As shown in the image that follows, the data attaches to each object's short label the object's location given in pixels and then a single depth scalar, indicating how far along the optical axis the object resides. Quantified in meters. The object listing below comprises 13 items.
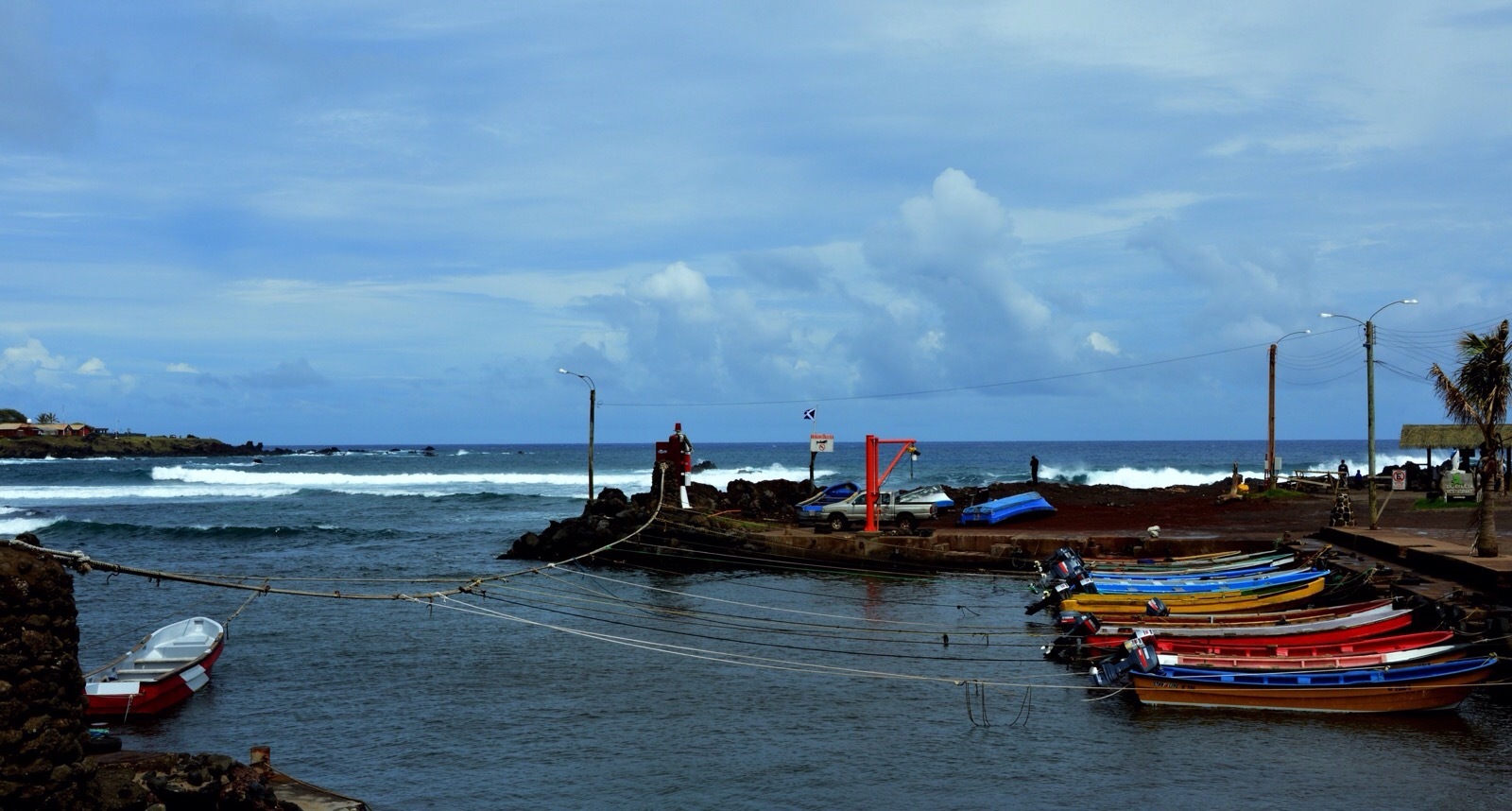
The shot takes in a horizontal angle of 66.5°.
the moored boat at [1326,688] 18.59
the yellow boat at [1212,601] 26.39
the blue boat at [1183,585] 27.62
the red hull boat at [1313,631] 21.03
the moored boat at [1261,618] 22.80
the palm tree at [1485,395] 24.92
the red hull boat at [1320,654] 19.00
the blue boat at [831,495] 48.25
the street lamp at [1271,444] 54.72
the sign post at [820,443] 49.66
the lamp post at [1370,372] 32.38
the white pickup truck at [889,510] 40.94
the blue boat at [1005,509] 41.53
